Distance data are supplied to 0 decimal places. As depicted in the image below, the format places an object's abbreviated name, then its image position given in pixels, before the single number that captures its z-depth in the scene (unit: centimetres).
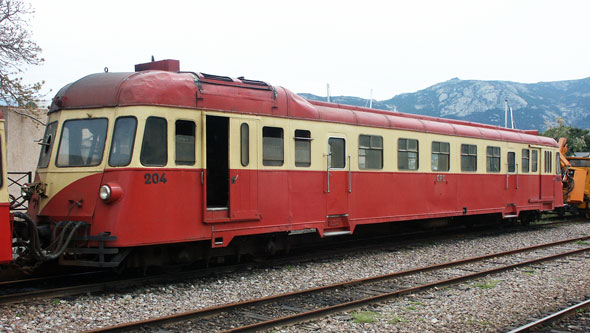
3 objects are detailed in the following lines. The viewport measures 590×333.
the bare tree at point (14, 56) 1727
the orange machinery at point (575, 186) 2348
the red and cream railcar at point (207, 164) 852
